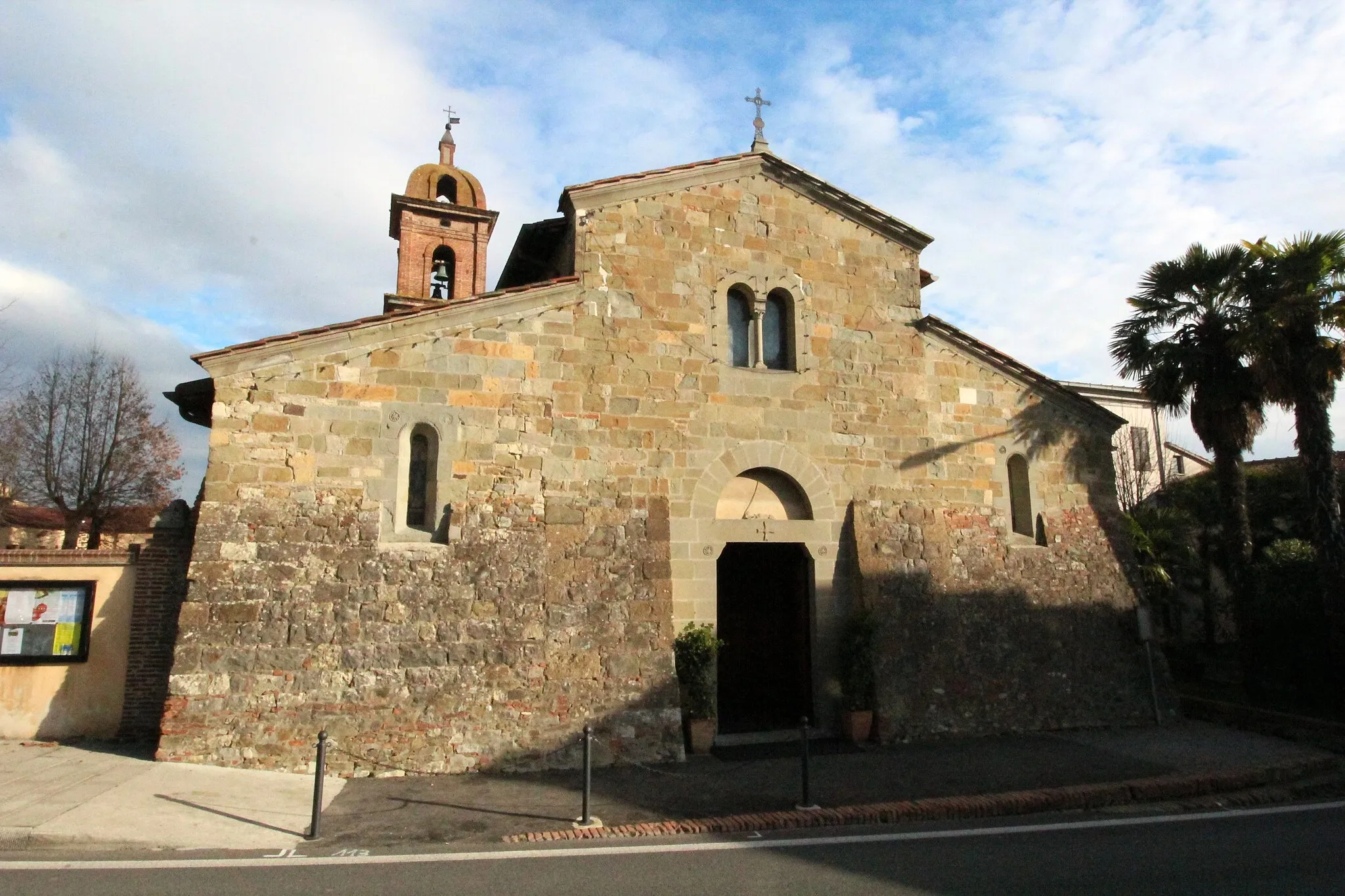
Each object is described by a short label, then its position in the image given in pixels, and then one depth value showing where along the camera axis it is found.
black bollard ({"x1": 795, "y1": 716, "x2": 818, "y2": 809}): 9.09
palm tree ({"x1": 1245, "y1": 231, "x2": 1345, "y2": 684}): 14.75
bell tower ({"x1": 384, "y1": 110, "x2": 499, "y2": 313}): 23.47
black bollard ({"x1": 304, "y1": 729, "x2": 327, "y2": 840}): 7.96
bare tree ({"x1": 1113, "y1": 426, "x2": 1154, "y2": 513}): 28.42
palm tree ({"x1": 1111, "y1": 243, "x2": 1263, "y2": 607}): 15.82
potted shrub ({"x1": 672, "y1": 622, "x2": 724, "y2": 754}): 11.98
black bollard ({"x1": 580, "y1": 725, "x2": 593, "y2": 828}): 8.53
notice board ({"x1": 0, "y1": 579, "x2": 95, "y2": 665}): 11.41
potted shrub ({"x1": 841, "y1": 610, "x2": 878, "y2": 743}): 12.72
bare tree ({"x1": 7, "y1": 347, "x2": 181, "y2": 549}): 30.31
